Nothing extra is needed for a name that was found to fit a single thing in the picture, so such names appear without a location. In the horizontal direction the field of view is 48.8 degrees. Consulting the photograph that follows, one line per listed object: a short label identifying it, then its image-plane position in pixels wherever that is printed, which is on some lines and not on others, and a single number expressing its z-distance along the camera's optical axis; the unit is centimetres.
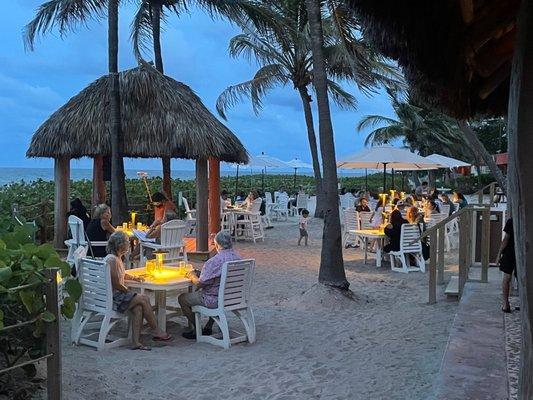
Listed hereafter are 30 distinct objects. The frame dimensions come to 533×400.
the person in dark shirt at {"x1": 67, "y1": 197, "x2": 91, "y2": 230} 995
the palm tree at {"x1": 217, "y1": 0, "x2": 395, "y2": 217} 1357
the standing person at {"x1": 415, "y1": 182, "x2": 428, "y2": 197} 1727
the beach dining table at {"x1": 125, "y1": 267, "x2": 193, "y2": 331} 567
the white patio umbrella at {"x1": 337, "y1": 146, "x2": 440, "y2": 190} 1304
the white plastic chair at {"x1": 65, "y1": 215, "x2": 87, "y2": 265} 823
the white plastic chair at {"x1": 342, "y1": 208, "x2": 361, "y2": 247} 1201
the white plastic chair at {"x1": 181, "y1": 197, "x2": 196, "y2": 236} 1323
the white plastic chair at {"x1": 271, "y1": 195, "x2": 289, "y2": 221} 2048
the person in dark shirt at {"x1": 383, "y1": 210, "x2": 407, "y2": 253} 1003
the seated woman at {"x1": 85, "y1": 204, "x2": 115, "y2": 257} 830
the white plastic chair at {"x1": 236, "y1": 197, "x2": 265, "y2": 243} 1400
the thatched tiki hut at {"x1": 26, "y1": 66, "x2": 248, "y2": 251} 1077
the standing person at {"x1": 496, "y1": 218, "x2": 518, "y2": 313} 595
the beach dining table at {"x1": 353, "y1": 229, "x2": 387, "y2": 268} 1035
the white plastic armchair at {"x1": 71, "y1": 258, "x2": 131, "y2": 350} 545
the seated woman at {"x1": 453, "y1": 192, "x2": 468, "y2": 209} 1425
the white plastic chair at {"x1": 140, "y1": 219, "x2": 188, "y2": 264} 878
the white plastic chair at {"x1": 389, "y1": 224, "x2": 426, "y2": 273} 985
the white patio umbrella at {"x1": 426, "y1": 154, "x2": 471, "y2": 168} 1719
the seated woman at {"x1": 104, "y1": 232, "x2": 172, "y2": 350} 552
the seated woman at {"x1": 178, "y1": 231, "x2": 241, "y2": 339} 569
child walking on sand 1299
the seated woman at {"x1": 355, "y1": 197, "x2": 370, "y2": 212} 1243
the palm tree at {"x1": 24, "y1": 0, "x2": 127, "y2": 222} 999
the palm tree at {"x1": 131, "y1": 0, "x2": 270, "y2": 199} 1214
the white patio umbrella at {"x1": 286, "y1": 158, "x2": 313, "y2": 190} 2399
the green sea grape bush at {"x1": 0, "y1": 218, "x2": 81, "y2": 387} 313
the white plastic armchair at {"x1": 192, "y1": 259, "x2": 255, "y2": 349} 562
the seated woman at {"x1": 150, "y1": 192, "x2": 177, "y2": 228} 966
